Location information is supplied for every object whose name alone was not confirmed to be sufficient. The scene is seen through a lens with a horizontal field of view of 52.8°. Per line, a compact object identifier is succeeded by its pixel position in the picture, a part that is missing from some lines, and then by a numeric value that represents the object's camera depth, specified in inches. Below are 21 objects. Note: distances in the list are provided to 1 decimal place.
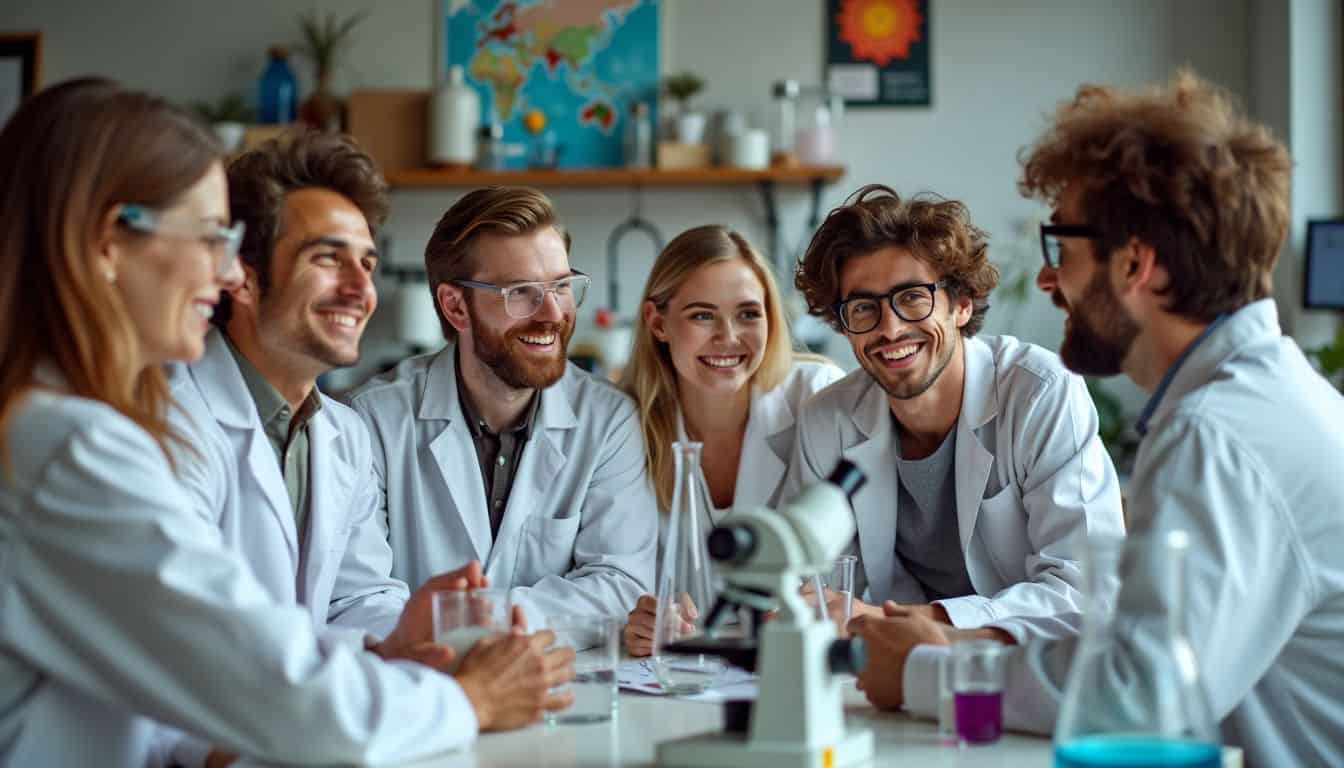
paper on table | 67.9
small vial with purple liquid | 58.7
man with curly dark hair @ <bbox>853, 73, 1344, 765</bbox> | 57.8
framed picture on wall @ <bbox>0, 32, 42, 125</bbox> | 214.2
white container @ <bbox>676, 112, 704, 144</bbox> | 195.9
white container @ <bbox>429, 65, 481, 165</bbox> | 197.2
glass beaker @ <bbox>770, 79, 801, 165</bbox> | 197.5
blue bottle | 204.5
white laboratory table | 56.0
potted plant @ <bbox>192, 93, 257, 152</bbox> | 197.6
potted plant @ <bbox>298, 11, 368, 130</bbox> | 202.7
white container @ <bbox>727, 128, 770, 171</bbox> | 193.2
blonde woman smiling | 109.2
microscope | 52.3
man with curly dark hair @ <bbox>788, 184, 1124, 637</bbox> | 93.3
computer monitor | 173.2
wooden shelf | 193.6
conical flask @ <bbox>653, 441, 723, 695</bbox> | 66.1
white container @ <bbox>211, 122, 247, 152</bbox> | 197.0
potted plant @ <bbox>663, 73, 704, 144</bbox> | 196.1
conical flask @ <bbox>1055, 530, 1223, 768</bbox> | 45.8
